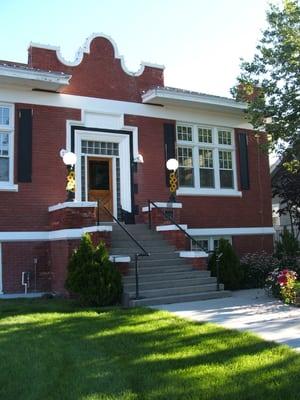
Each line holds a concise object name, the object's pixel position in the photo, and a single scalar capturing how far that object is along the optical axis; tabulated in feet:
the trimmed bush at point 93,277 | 37.06
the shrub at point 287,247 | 54.17
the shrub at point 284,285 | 36.50
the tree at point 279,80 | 41.52
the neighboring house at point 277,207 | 73.98
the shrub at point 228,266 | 46.55
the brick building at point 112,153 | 45.62
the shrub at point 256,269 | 49.49
